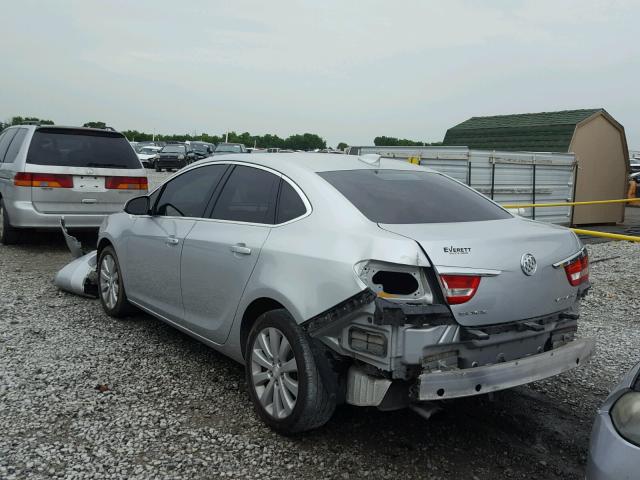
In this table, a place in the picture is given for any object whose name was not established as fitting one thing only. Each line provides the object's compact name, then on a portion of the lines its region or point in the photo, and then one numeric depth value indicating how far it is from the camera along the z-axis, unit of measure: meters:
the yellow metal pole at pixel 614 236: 7.23
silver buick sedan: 2.81
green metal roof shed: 16.77
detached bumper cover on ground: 6.21
